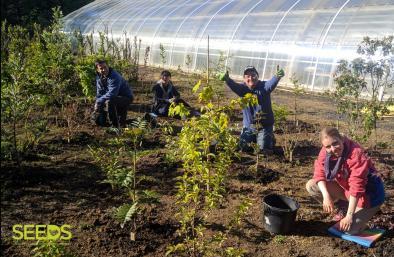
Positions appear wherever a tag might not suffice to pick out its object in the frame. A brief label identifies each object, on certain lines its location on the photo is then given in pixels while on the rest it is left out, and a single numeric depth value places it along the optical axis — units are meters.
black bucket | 3.78
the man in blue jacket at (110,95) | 7.02
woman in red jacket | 3.57
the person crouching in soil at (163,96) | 7.95
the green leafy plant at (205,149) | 3.01
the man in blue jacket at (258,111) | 5.79
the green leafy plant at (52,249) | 2.71
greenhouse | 11.24
